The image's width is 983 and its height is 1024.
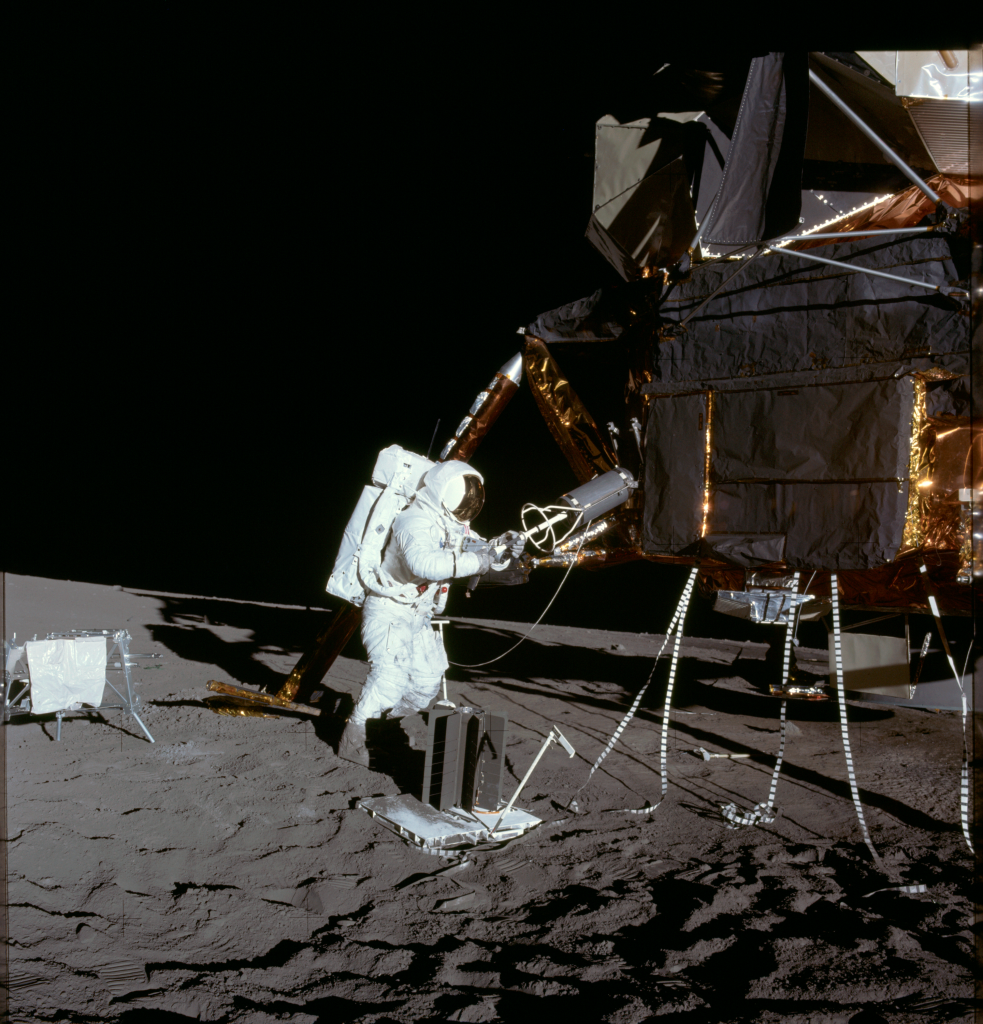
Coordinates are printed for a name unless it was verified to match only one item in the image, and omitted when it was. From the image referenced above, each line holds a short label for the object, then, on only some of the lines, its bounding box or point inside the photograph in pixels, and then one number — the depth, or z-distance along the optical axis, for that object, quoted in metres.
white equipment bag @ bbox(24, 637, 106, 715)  4.17
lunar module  3.74
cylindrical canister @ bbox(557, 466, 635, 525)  4.70
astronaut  4.31
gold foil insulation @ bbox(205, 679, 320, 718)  5.30
